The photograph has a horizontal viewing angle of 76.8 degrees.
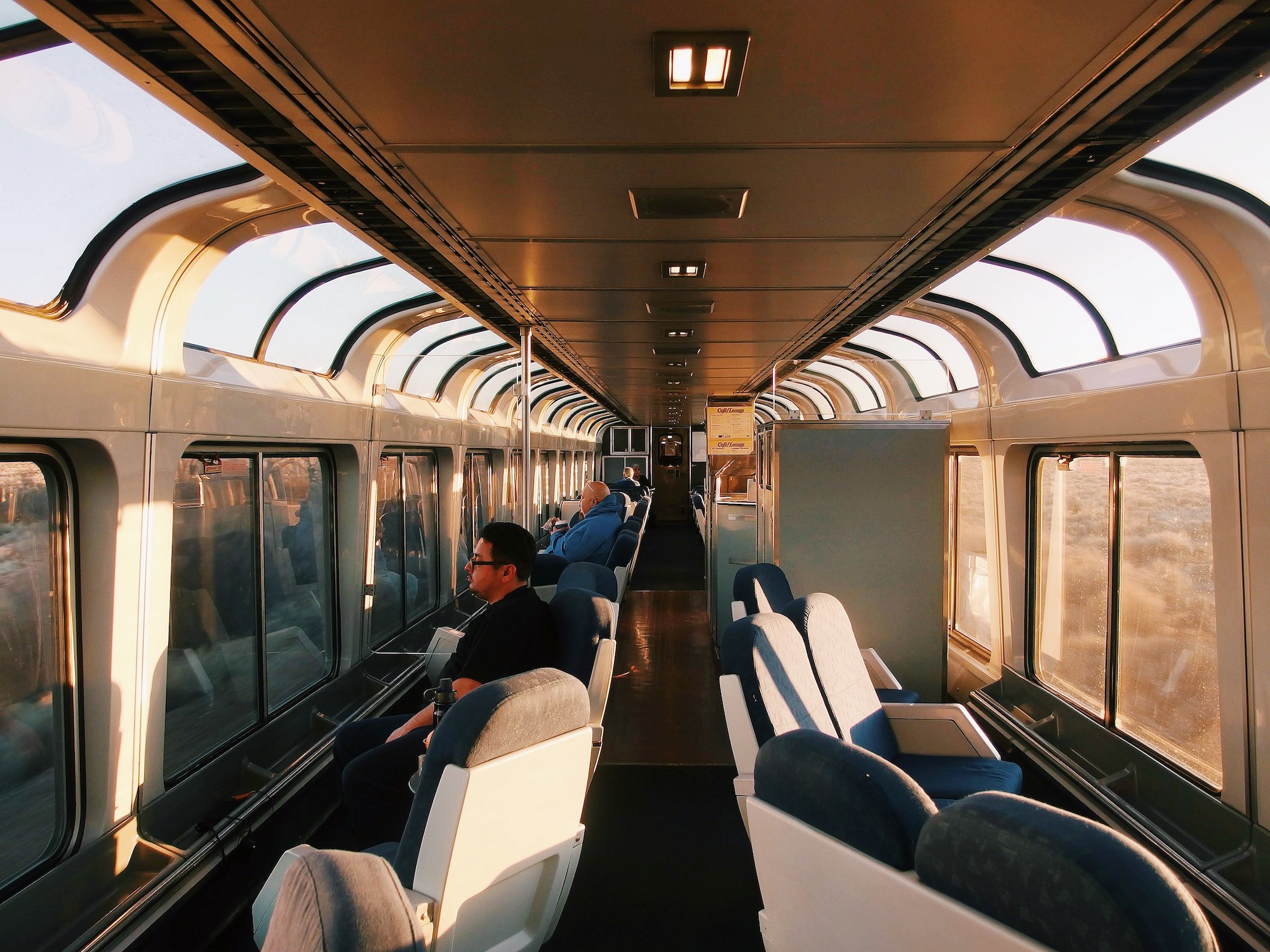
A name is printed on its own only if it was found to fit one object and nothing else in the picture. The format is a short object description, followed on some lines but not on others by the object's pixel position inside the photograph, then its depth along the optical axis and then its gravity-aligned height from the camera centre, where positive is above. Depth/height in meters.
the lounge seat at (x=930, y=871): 1.22 -0.70
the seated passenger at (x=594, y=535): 7.56 -0.51
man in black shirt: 3.51 -0.78
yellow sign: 10.04 +0.68
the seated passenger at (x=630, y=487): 16.72 -0.10
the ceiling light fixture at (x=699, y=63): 1.66 +0.92
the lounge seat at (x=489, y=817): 1.98 -0.88
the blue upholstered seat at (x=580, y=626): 3.83 -0.70
